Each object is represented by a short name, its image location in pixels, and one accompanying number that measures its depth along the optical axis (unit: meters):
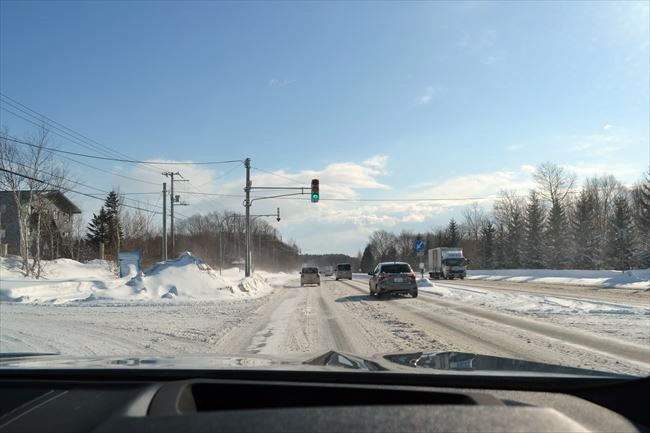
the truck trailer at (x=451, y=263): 56.59
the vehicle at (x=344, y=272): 65.19
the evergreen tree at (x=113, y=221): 67.50
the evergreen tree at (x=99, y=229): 75.25
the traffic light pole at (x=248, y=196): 37.12
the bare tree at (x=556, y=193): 77.75
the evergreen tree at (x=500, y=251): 83.81
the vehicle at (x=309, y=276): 45.53
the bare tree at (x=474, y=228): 112.44
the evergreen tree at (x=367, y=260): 159.35
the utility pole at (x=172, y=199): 50.62
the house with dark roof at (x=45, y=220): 48.33
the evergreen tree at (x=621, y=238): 54.97
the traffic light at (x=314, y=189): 28.23
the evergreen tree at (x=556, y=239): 70.06
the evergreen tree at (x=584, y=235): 65.50
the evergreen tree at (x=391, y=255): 147.38
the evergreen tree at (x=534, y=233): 73.12
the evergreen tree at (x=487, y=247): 88.75
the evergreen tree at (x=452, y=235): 102.69
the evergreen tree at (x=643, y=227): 51.95
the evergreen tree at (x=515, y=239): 78.69
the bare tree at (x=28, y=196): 39.31
